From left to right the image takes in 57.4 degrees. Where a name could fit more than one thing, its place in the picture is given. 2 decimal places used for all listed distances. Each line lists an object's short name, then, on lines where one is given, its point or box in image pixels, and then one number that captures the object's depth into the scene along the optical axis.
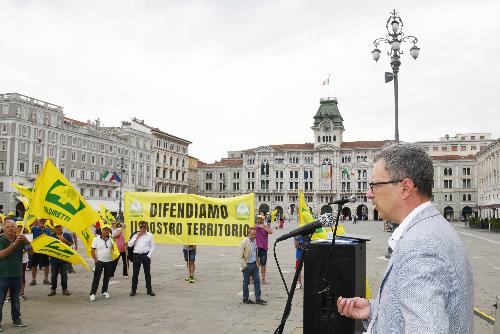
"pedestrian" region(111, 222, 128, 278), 14.08
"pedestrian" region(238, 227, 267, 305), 10.45
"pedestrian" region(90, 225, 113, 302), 10.91
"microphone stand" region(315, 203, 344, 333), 3.95
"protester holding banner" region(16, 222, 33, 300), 8.81
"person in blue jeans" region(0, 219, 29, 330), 8.16
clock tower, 100.44
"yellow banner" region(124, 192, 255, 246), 12.65
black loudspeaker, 4.16
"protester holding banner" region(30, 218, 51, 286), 12.86
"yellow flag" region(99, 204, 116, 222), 19.00
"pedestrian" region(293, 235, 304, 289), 11.26
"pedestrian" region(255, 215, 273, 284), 13.07
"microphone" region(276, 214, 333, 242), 3.41
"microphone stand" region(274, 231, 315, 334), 3.17
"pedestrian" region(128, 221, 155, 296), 11.31
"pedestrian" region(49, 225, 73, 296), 11.12
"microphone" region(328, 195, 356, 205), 3.26
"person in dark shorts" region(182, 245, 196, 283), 13.48
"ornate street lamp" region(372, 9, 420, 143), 18.36
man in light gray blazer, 1.68
